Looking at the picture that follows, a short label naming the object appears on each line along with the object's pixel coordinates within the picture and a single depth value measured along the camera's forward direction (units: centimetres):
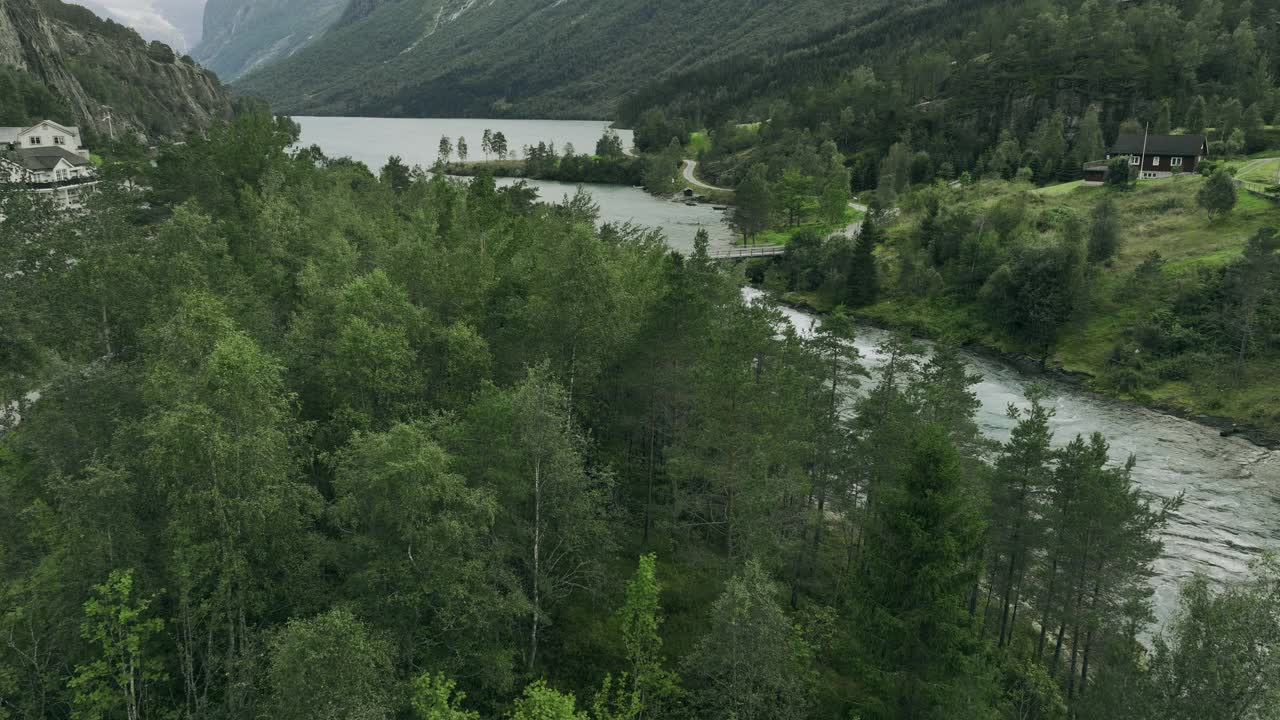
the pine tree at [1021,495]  2984
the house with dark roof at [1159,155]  10012
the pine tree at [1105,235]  7844
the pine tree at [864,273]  8944
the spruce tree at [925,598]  2103
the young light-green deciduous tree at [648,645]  2266
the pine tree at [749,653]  2061
